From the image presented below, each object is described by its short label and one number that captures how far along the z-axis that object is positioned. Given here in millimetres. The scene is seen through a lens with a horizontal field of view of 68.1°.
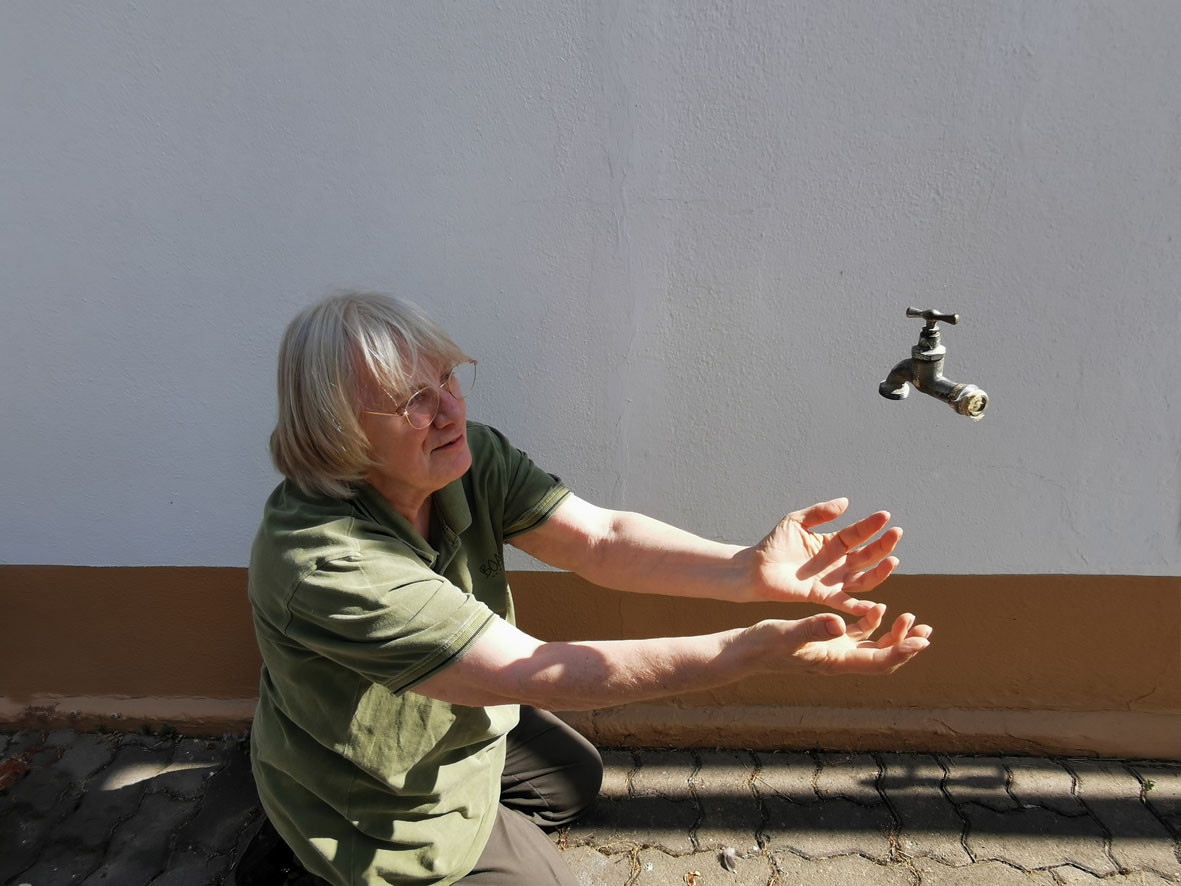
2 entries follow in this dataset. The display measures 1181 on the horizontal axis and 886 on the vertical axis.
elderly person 1587
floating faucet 1693
